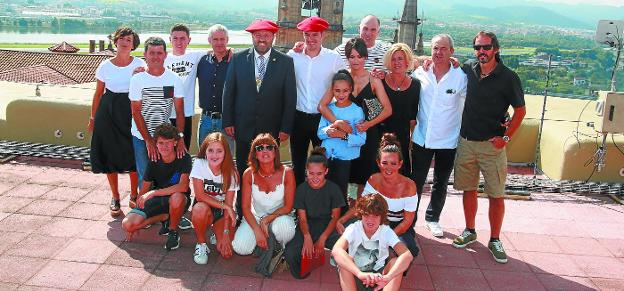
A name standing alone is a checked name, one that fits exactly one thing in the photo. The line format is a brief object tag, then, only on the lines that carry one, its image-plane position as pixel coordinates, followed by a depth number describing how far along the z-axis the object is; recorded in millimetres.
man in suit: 4395
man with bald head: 4609
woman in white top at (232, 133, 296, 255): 4051
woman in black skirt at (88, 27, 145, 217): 4672
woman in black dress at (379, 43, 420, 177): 4289
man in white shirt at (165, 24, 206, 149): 4793
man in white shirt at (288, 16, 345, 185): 4387
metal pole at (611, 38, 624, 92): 6590
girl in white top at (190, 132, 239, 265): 4125
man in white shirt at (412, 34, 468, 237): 4316
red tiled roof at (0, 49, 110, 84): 36656
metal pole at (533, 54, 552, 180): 6574
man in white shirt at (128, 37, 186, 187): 4422
